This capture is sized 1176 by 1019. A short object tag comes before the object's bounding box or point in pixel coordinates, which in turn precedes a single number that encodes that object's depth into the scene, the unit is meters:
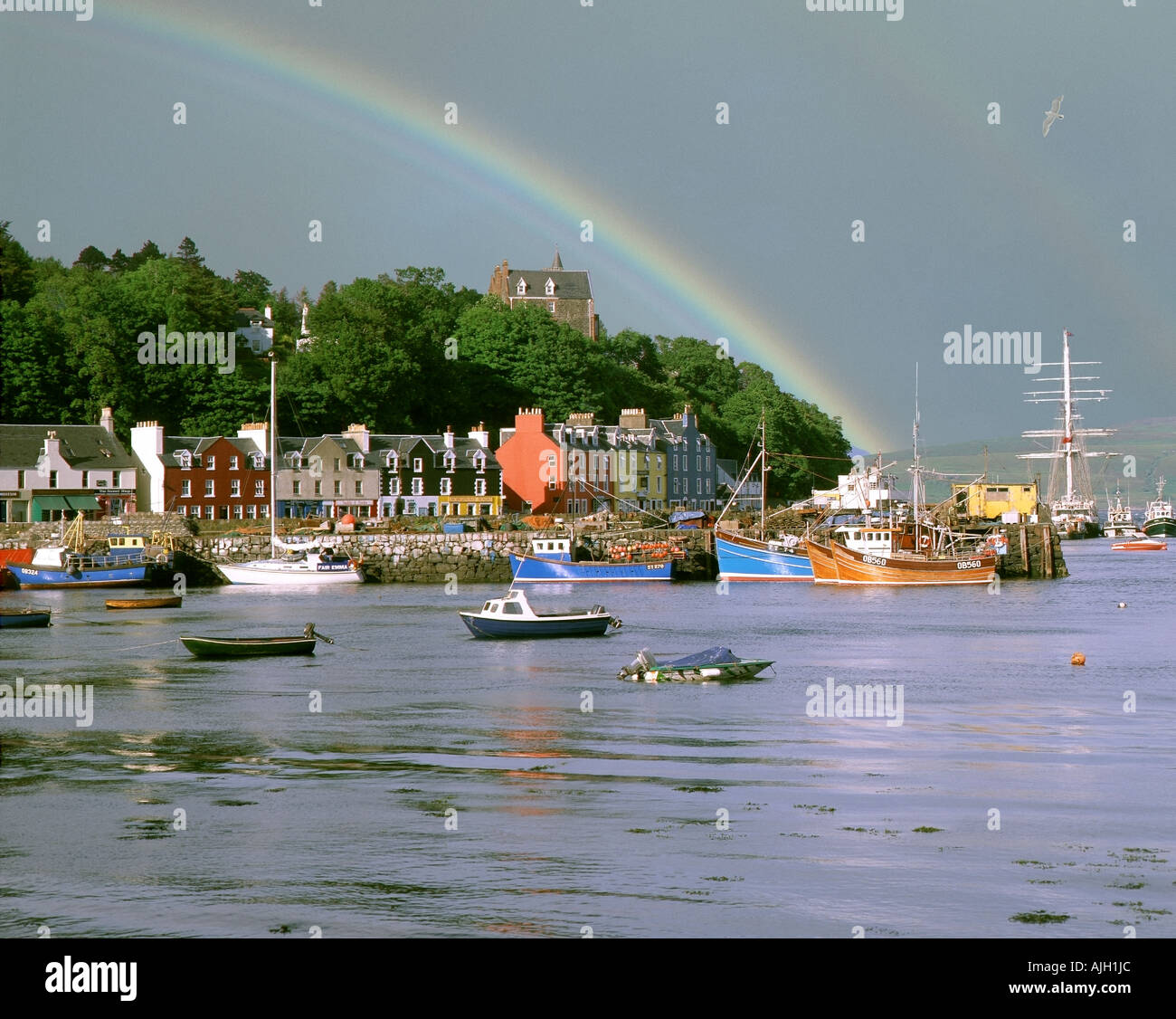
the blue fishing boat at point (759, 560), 116.19
